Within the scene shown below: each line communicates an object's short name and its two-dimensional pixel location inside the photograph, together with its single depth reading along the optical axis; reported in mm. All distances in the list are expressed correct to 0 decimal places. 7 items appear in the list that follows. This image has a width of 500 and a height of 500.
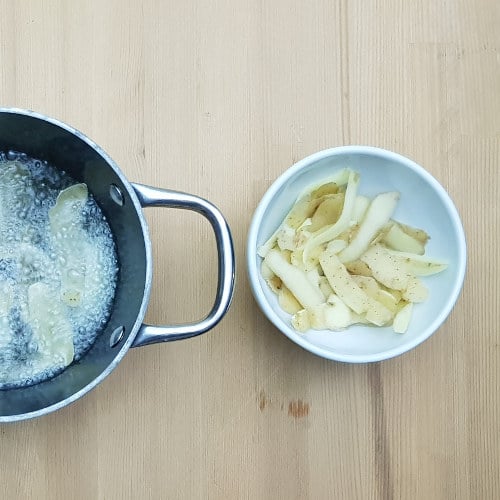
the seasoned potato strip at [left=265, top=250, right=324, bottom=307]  602
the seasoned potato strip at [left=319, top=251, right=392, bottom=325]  604
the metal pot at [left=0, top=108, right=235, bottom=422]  527
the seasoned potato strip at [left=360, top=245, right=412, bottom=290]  612
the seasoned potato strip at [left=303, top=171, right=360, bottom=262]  603
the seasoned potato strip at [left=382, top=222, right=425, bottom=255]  623
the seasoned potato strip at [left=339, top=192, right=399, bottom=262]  608
